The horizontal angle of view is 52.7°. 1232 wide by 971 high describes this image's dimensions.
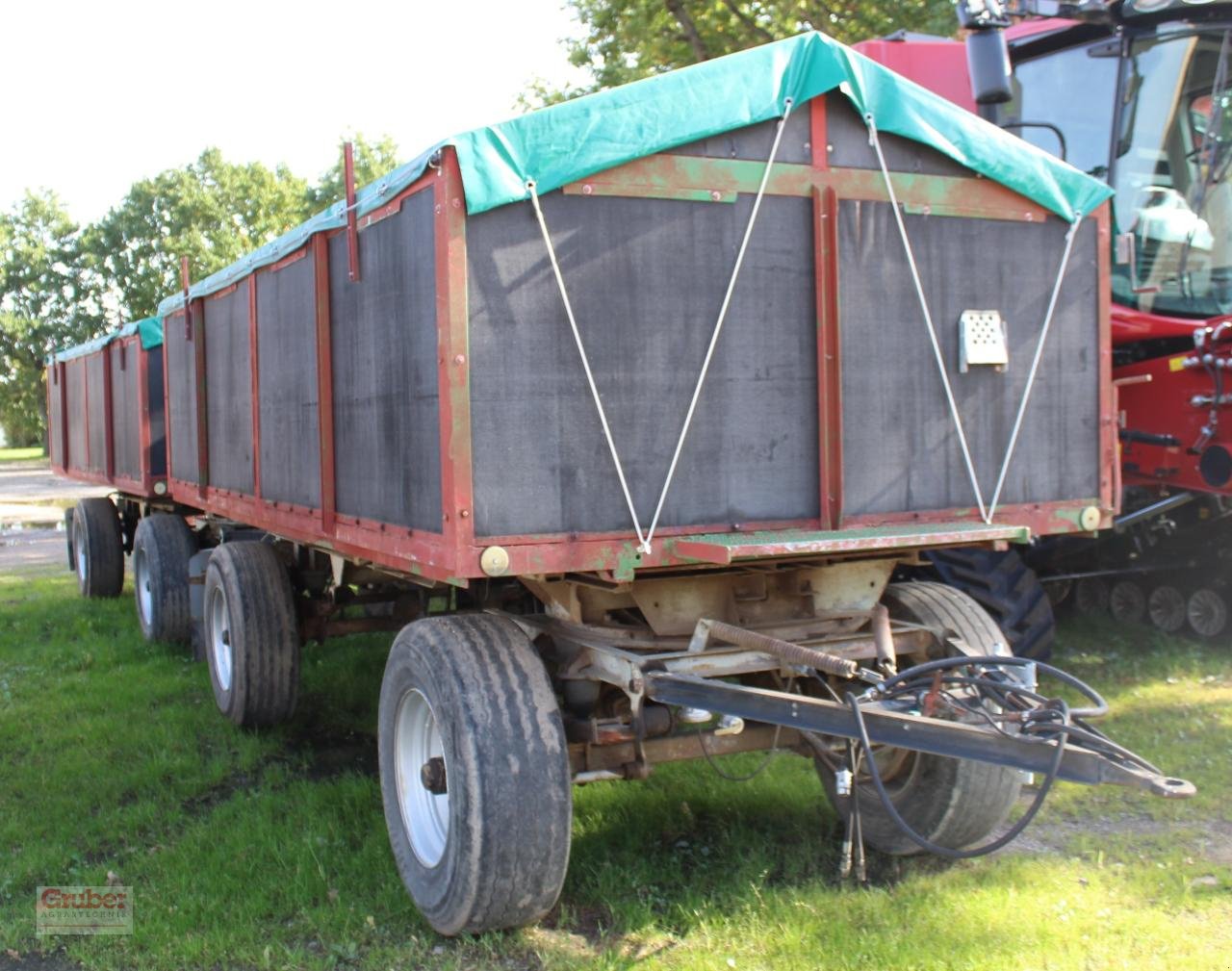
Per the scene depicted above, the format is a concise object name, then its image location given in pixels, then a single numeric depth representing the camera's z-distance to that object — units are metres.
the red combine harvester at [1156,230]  7.15
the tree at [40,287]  51.94
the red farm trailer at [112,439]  10.17
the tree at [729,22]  15.32
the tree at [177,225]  50.03
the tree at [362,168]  51.59
